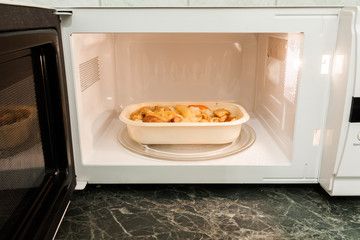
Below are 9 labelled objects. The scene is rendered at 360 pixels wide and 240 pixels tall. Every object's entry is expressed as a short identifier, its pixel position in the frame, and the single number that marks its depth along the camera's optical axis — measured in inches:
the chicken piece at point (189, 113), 38.3
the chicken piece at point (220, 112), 40.4
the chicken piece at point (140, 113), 39.4
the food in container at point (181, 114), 38.1
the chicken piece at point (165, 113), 38.3
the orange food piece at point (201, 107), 42.1
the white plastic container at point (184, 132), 34.7
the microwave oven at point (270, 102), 27.7
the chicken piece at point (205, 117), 39.0
